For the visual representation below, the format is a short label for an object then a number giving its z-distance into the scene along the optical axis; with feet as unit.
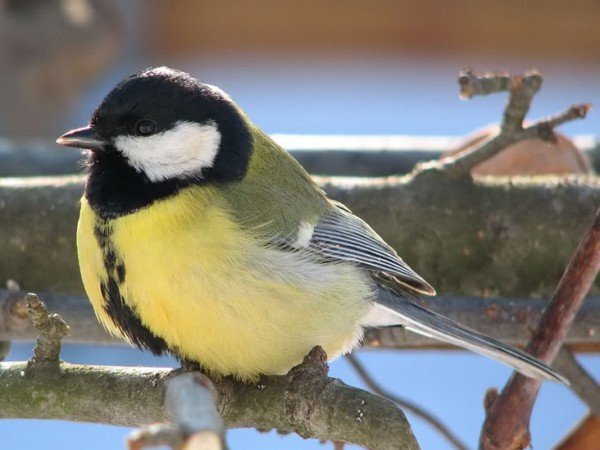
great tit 7.81
